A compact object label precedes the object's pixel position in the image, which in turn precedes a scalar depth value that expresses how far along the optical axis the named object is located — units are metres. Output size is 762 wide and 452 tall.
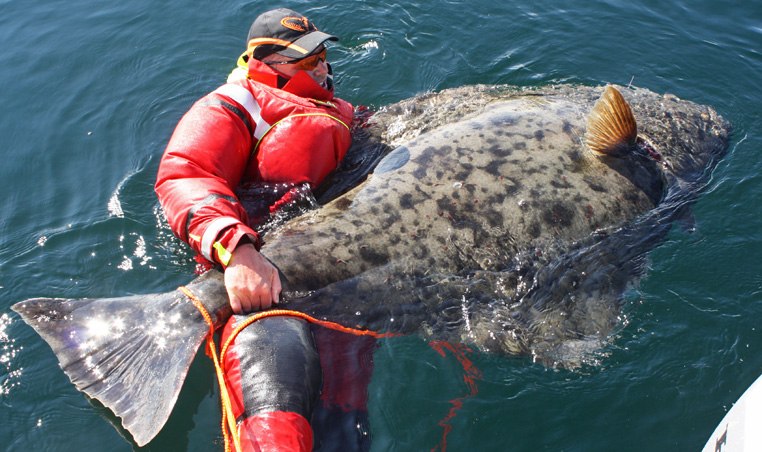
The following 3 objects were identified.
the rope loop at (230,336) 2.62
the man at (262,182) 2.68
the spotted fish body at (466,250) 2.81
